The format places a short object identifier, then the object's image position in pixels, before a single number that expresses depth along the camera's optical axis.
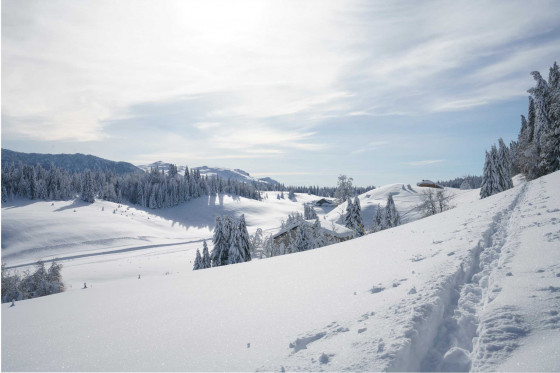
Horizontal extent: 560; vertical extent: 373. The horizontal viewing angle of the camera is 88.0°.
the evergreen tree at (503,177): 44.34
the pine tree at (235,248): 29.91
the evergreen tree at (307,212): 81.41
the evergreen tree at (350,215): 54.44
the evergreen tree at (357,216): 52.18
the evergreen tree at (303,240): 31.62
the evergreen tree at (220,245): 31.23
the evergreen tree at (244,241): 30.58
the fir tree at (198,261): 31.06
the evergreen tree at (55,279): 28.74
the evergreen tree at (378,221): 51.63
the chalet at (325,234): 39.38
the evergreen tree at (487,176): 44.04
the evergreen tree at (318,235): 33.11
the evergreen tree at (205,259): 31.12
